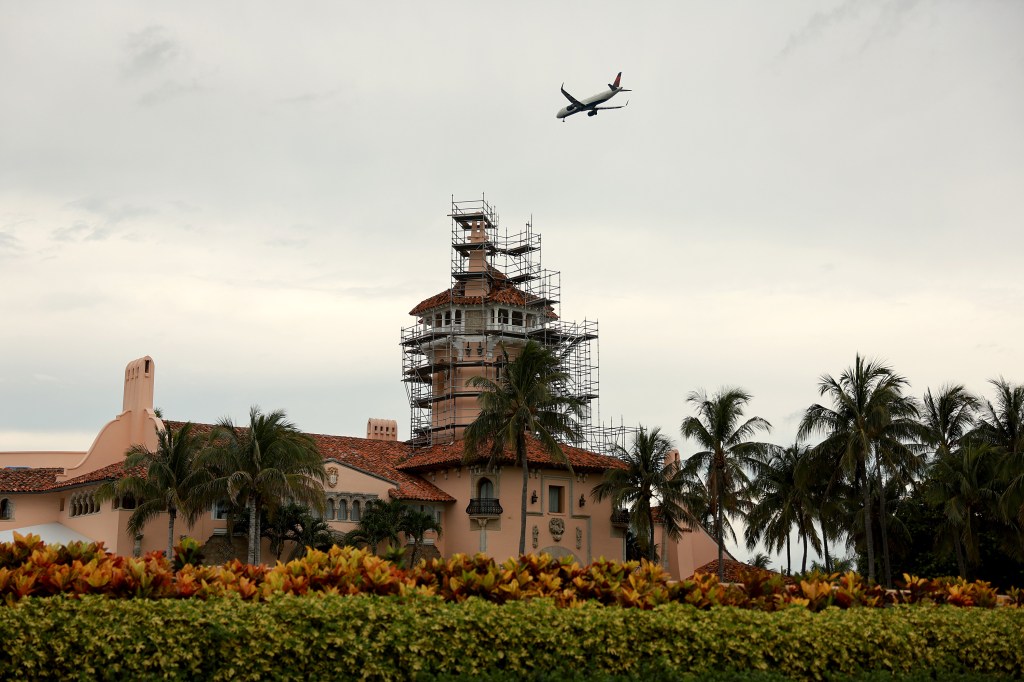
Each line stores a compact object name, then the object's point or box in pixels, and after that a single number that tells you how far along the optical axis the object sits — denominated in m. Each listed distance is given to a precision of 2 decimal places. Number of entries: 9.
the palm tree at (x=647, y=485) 50.03
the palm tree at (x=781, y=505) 53.91
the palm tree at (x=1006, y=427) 46.12
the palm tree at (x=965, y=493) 46.97
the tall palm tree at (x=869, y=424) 47.97
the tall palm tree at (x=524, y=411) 48.00
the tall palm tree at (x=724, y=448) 50.72
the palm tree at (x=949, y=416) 52.22
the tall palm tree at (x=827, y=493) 51.06
